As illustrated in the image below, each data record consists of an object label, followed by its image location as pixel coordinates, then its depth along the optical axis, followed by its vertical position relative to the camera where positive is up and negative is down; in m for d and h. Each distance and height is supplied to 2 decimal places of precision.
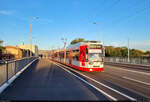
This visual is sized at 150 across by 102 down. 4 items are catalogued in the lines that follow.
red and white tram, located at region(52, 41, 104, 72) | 14.72 -0.11
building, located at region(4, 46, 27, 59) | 67.34 +2.24
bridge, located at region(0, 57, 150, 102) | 6.68 -1.80
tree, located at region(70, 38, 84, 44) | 115.38 +11.28
